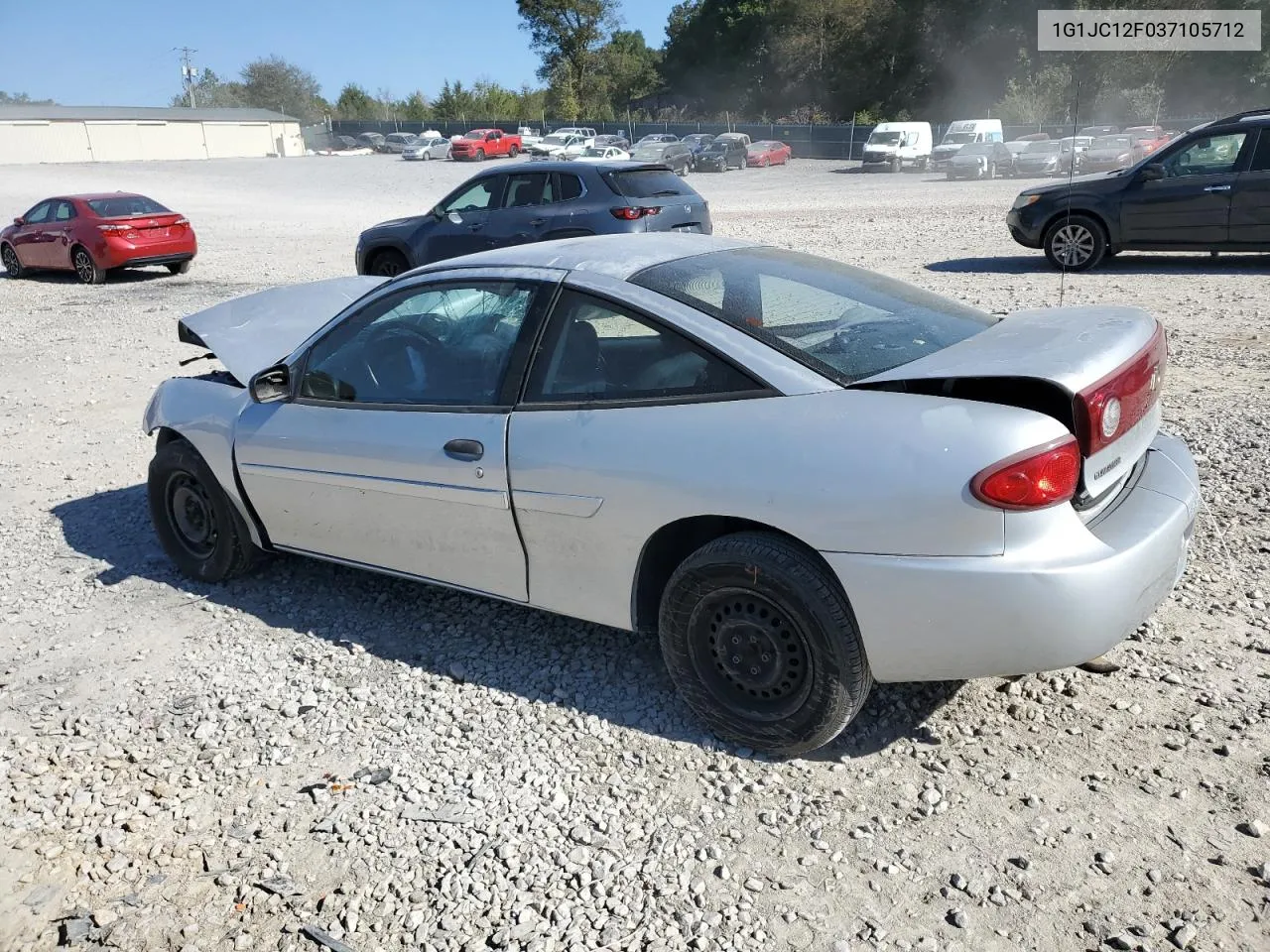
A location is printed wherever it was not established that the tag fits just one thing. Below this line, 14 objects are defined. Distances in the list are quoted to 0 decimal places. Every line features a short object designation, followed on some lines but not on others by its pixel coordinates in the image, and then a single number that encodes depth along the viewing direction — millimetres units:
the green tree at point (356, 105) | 115125
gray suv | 12648
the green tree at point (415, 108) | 102669
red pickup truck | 56875
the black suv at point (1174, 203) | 11680
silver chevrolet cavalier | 2857
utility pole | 116438
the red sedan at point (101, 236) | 16922
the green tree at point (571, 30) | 90562
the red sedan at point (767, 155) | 49031
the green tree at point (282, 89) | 118625
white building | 70812
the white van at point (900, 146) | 42469
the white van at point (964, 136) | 39375
